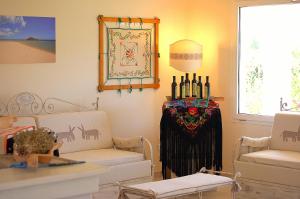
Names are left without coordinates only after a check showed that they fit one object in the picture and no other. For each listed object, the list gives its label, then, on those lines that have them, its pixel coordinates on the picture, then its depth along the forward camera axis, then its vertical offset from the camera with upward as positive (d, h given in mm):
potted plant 2787 -309
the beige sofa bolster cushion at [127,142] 5879 -595
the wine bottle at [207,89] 6516 -36
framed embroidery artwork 6520 +384
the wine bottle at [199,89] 6520 -36
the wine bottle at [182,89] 6465 -36
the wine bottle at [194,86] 6508 -2
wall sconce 6531 +354
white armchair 5277 -728
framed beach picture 5672 +467
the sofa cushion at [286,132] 5773 -472
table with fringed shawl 6160 -553
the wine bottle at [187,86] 6503 -2
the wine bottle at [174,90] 6430 -48
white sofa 5504 -621
